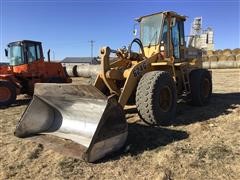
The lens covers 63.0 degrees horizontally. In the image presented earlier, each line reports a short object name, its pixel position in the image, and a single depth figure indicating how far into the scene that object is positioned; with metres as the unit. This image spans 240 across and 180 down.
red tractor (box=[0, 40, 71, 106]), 6.82
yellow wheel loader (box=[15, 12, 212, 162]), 2.93
